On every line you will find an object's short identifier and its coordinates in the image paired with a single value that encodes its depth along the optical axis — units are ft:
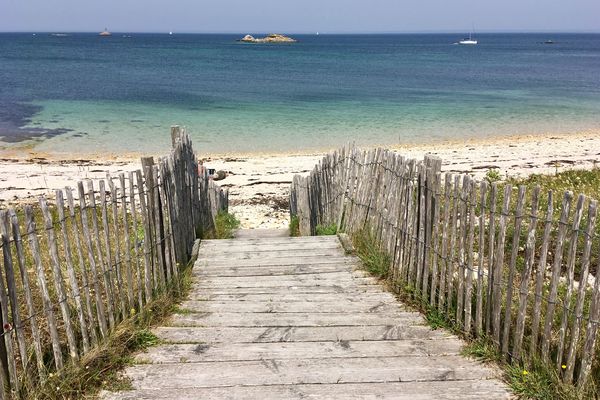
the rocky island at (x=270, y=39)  520.42
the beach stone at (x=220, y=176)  53.47
